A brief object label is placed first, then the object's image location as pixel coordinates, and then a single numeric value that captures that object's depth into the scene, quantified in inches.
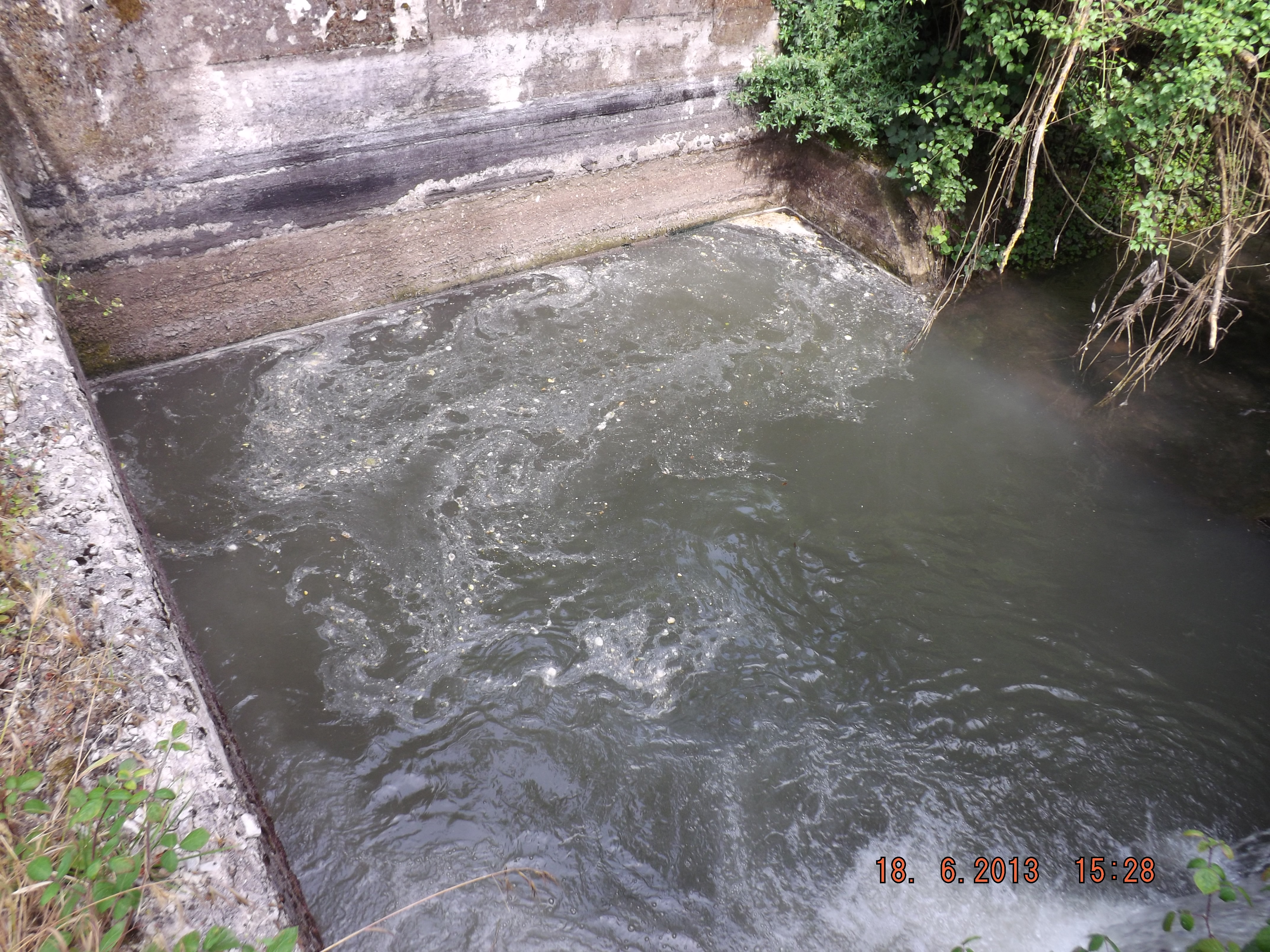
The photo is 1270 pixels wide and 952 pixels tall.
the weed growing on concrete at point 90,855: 65.4
